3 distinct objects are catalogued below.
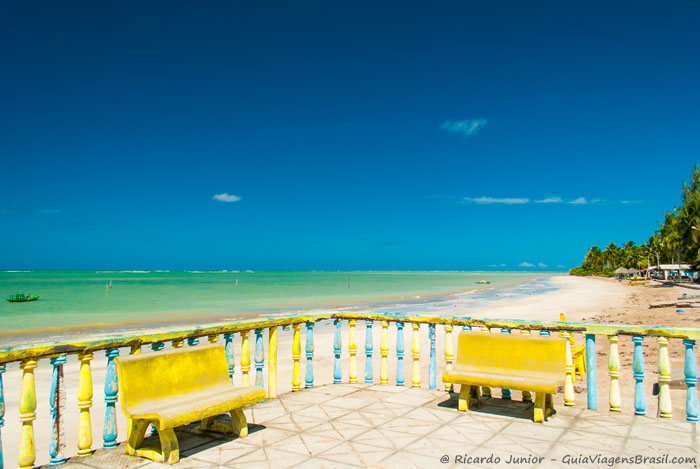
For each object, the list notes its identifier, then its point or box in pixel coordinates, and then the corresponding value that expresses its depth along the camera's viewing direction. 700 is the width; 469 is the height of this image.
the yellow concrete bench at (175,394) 3.84
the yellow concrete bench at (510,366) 4.85
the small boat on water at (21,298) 41.71
